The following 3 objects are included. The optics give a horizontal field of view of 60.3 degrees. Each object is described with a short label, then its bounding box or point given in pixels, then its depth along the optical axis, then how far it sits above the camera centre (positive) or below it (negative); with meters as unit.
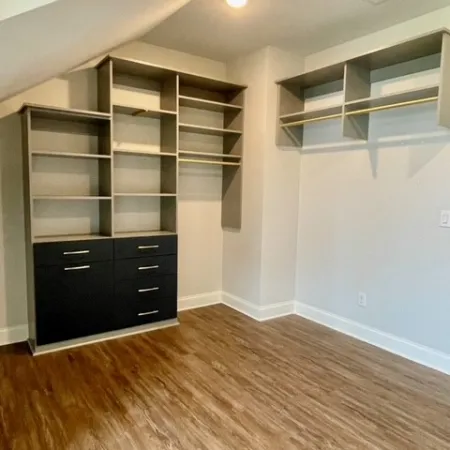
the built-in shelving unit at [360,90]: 2.62 +0.90
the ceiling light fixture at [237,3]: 2.64 +1.30
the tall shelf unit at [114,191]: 3.04 -0.03
